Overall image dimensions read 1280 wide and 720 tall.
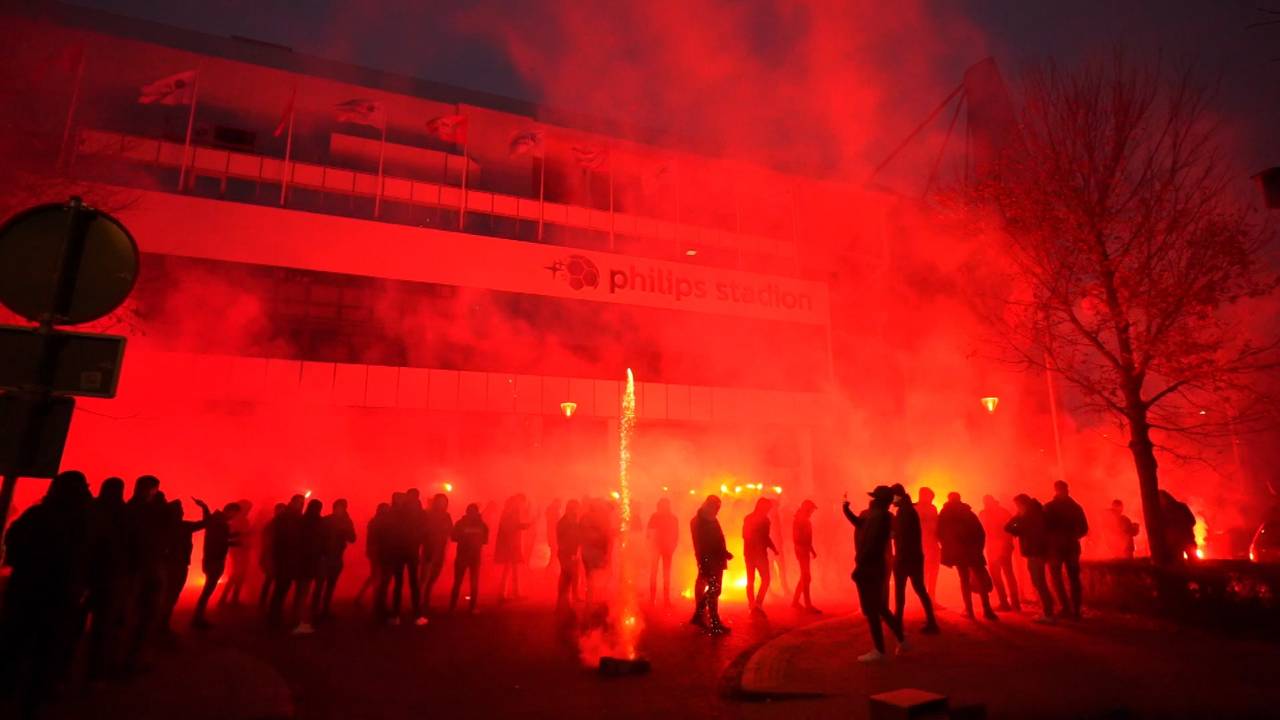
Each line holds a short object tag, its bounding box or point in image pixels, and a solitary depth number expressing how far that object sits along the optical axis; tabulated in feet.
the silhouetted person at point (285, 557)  22.89
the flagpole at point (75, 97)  40.22
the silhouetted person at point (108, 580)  14.64
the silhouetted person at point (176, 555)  19.45
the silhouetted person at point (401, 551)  23.95
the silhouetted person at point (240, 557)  27.40
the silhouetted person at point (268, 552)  23.43
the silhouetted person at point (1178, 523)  27.55
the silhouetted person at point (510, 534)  30.19
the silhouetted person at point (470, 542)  27.02
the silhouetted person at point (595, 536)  25.94
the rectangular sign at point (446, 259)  43.65
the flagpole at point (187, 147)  44.92
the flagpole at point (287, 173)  47.14
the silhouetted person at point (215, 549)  22.86
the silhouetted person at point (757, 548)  26.43
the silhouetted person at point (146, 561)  16.05
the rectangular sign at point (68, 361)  8.99
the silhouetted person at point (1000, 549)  24.27
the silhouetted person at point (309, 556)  23.07
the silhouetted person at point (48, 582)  12.50
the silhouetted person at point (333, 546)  24.60
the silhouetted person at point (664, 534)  29.30
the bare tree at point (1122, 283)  23.91
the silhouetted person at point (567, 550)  25.85
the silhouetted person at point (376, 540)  25.13
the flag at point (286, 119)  48.10
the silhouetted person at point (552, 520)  35.63
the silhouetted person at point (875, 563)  17.14
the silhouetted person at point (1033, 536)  22.03
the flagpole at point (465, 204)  52.06
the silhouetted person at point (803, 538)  27.48
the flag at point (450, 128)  51.06
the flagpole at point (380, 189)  49.20
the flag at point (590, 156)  54.70
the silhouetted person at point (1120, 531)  32.71
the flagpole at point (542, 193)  53.66
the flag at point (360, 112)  48.49
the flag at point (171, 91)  43.45
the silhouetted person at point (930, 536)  26.61
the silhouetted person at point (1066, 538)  21.57
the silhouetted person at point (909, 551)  19.25
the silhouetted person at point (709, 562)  22.66
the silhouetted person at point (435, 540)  26.00
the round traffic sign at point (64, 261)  9.47
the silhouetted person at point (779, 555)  31.76
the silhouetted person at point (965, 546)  22.11
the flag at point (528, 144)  52.65
